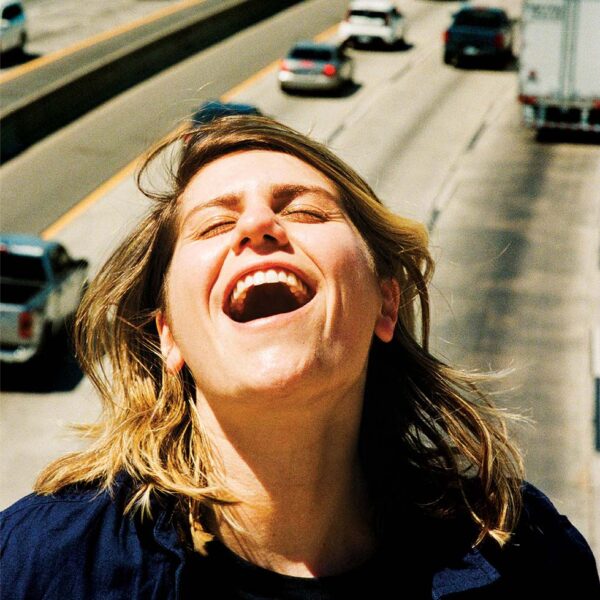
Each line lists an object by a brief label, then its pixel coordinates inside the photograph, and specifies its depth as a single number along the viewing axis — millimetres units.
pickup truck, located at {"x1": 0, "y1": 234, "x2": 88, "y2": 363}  18703
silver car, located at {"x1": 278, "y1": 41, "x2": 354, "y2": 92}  37656
